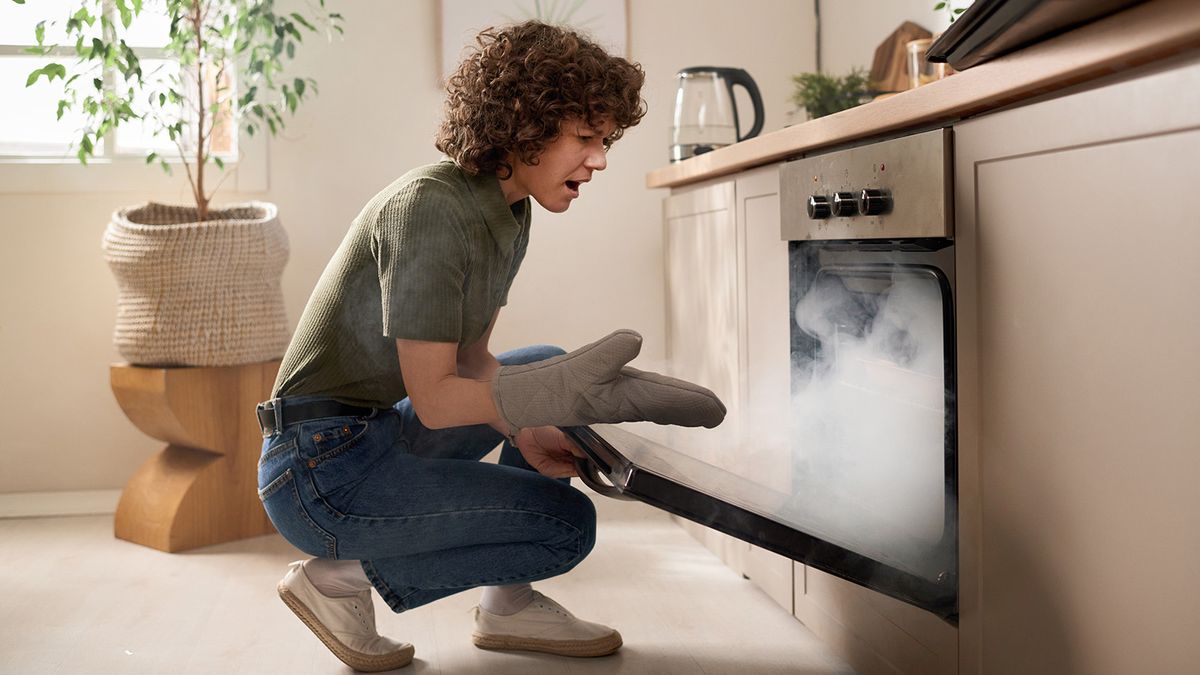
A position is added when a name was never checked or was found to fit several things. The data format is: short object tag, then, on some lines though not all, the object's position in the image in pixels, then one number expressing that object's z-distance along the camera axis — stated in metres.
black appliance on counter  1.02
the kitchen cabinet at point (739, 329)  1.90
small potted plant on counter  2.58
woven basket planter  2.57
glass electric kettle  2.73
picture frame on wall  3.03
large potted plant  2.57
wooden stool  2.58
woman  1.42
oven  1.28
